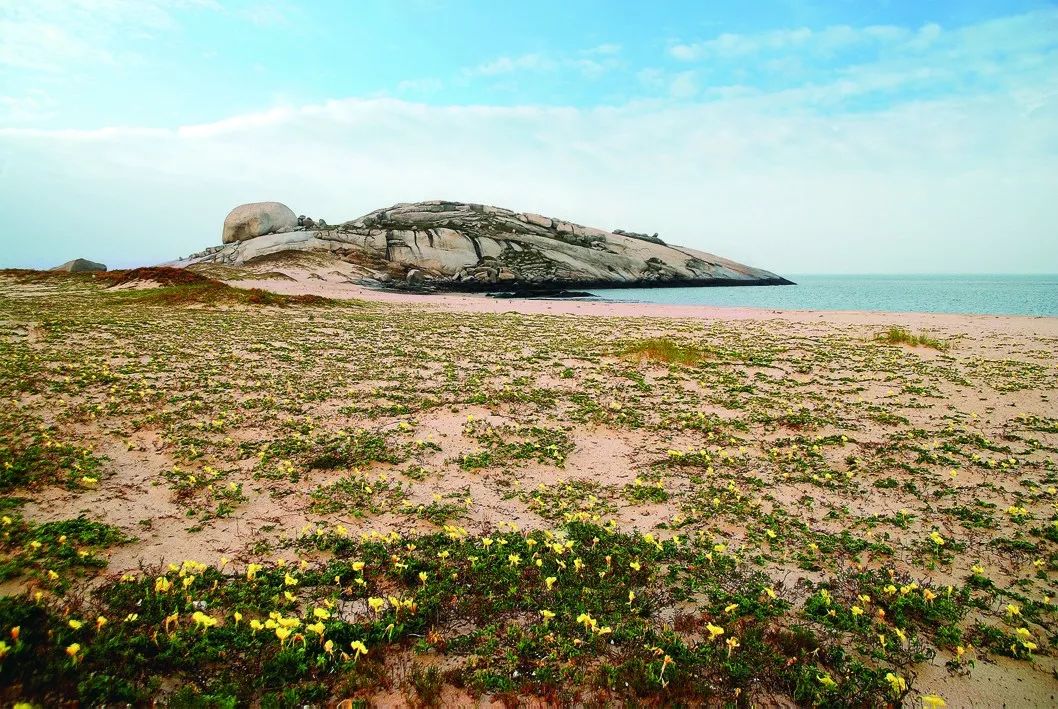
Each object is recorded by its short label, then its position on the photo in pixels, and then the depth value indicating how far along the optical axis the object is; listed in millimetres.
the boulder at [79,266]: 57566
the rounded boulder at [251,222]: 90000
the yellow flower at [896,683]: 4109
